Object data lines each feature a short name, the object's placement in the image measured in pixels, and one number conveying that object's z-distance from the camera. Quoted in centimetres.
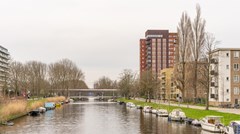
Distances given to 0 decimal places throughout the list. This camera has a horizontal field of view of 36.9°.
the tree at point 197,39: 8812
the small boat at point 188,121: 6472
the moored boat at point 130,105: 12606
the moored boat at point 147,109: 9695
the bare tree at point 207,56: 7594
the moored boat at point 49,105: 11701
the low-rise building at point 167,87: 16225
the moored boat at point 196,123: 5979
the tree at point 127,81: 18662
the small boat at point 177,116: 6869
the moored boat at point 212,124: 5112
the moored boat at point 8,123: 6239
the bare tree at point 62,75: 18212
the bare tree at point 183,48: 9383
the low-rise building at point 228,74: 9981
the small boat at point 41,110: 9871
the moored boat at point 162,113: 8198
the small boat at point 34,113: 8974
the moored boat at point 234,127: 4356
